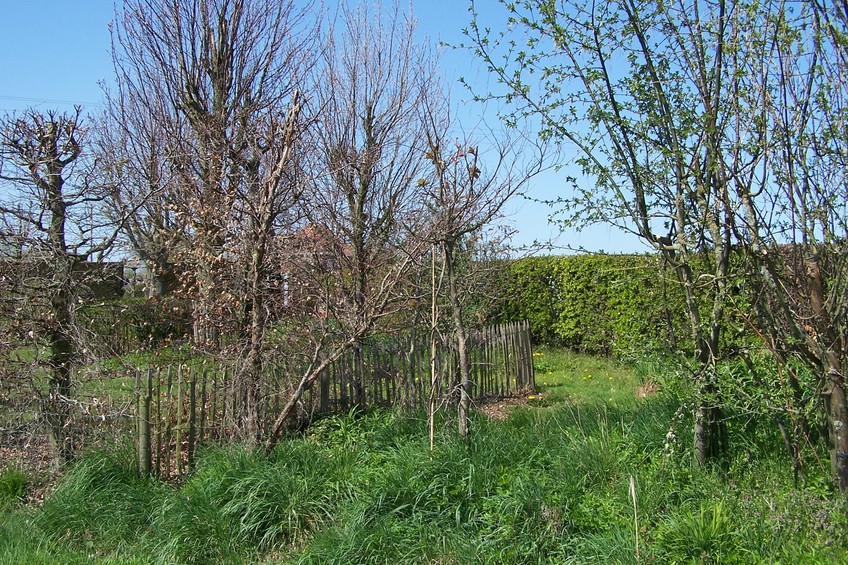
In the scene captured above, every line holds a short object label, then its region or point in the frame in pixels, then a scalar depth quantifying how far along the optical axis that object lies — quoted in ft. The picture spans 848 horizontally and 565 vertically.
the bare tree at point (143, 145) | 35.37
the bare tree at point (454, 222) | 17.62
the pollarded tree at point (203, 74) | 34.37
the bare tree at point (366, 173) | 29.99
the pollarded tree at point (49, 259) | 20.04
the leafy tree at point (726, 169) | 12.99
